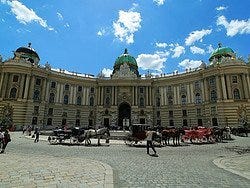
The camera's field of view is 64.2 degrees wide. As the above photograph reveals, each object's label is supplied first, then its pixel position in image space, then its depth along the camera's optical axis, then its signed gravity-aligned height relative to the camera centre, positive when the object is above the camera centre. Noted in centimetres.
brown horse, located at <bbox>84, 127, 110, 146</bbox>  2467 -29
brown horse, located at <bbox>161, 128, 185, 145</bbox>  2437 -30
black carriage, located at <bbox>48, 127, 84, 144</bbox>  2555 -44
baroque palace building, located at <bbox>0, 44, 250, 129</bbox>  5481 +1103
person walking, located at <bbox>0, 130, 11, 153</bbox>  1657 -68
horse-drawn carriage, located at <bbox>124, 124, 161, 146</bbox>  2381 -34
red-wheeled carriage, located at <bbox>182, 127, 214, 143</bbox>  2681 -29
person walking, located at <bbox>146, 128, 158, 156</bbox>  1639 -47
